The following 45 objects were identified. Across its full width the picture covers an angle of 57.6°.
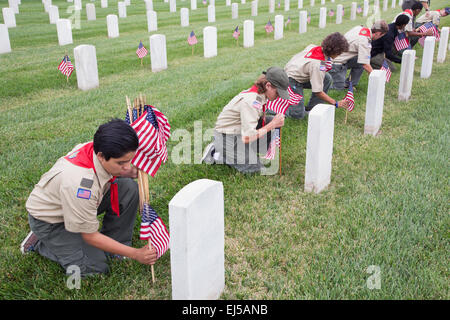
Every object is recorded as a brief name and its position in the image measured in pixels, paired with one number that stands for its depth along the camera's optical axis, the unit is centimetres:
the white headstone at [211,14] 1936
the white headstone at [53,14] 1739
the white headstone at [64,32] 1331
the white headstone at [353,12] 2250
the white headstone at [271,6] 2370
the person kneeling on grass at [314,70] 616
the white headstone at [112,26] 1482
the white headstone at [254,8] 2195
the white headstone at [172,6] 2258
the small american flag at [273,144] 500
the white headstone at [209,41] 1218
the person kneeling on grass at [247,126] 450
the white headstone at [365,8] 2348
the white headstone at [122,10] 2016
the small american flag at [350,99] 631
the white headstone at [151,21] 1661
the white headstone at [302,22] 1747
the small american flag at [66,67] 888
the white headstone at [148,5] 2181
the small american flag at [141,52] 1054
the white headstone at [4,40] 1161
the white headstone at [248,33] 1389
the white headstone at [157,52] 1035
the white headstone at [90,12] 1869
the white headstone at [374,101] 594
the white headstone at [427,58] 907
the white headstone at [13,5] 1961
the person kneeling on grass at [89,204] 275
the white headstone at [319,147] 430
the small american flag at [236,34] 1389
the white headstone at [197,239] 248
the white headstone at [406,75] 762
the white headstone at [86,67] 868
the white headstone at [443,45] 1091
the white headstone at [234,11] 2070
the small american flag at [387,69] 744
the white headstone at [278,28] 1586
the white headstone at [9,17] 1543
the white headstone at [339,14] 2108
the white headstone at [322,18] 1928
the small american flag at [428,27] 1084
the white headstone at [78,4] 2102
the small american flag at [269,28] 1559
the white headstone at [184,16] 1789
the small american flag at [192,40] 1234
